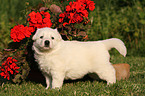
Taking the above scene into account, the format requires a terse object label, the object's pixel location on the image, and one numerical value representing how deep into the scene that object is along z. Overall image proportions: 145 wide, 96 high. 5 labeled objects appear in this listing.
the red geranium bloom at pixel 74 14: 4.60
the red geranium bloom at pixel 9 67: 4.34
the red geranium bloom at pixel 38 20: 4.53
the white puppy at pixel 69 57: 3.98
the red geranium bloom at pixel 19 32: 4.43
